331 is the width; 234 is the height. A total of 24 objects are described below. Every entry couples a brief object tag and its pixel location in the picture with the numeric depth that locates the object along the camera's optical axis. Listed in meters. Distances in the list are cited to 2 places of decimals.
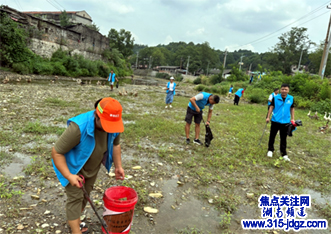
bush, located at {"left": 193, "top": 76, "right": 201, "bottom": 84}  49.40
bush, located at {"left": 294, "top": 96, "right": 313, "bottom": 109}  18.22
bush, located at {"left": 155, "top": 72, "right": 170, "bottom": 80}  69.93
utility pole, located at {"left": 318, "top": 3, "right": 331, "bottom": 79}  21.74
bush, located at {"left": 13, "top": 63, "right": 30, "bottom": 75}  22.09
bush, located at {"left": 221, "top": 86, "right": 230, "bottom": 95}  28.80
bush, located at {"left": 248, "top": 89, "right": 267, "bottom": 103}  20.97
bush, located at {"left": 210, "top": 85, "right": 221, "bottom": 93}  30.12
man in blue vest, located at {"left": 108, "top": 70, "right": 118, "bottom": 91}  16.98
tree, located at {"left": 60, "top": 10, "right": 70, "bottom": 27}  53.09
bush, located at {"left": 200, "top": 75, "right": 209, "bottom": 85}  44.56
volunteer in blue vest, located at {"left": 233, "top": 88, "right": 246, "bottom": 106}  17.40
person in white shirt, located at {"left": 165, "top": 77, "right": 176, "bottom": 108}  12.31
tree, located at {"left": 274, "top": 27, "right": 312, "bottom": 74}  54.03
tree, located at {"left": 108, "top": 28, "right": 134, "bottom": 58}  64.75
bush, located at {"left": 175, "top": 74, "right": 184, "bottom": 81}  57.50
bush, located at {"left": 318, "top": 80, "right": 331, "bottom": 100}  17.53
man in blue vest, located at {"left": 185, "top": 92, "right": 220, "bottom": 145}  5.85
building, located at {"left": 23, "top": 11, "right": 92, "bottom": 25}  61.75
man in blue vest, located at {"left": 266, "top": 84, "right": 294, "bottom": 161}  5.68
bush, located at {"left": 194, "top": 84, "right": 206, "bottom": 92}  34.11
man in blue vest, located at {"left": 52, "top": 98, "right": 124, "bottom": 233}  2.09
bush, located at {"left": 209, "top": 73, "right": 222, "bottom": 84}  41.75
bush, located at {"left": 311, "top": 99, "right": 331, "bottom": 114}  16.21
